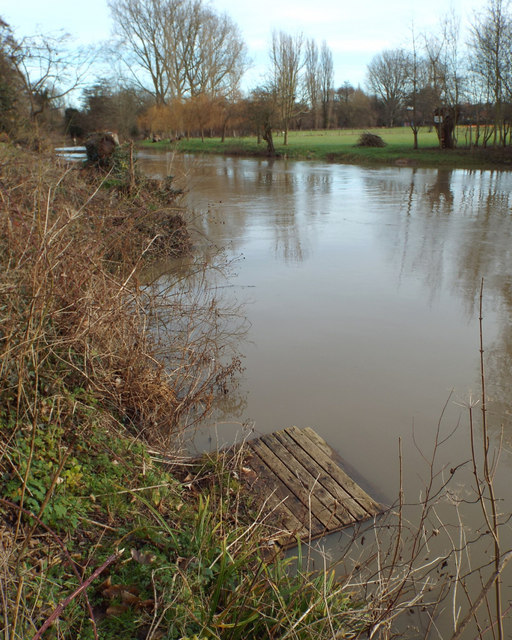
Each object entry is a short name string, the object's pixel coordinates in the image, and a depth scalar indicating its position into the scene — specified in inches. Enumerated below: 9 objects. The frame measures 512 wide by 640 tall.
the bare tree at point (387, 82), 2108.8
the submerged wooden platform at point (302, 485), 139.3
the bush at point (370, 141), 1352.1
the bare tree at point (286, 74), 1526.2
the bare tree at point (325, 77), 2593.5
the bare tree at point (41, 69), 697.0
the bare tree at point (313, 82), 1975.9
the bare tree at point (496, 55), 991.0
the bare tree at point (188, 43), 1985.7
